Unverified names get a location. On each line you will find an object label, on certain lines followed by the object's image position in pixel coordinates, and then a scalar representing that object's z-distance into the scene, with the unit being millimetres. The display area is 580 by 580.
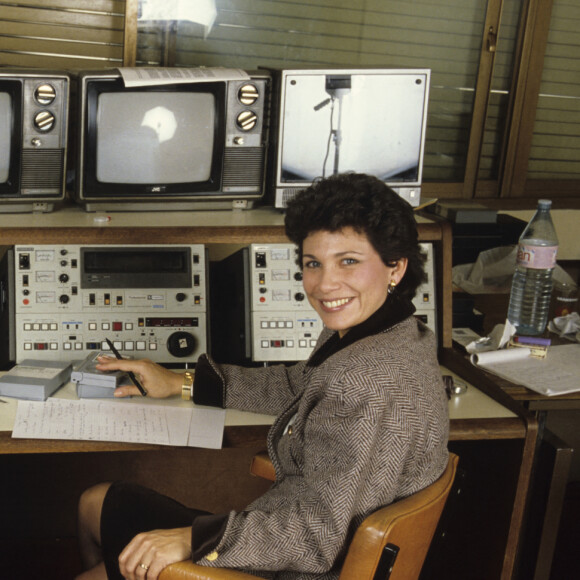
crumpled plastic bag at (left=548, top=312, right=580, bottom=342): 2162
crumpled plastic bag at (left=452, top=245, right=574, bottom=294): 2602
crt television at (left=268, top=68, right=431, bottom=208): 2012
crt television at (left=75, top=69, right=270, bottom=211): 1908
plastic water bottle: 2152
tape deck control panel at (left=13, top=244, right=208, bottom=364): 1808
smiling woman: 1205
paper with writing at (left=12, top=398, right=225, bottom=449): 1513
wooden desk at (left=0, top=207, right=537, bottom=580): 1659
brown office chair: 1142
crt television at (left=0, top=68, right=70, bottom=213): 1865
